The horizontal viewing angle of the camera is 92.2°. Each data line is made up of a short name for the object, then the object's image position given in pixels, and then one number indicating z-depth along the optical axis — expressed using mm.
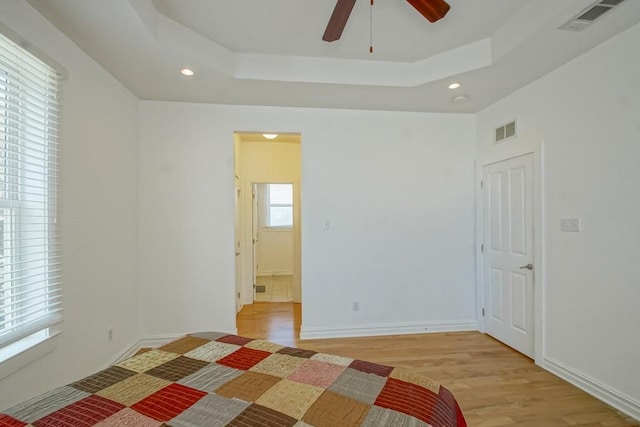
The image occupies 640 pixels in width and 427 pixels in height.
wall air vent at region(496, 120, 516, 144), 3174
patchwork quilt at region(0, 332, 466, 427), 1031
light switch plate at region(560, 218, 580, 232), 2500
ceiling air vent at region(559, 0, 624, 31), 1859
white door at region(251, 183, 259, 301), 5090
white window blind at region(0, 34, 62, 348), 1711
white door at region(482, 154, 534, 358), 3000
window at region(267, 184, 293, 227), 7816
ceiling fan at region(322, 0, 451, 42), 1688
